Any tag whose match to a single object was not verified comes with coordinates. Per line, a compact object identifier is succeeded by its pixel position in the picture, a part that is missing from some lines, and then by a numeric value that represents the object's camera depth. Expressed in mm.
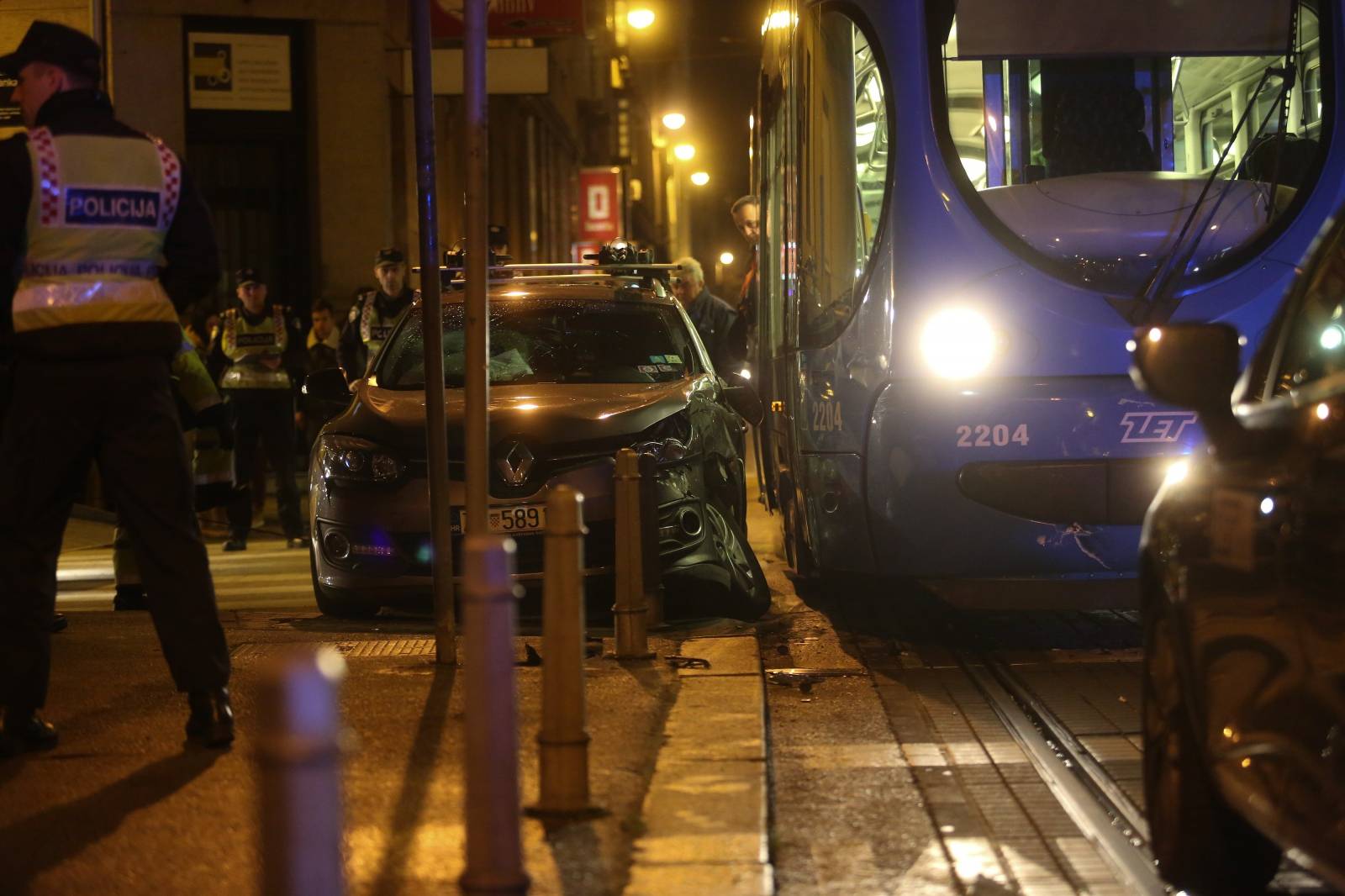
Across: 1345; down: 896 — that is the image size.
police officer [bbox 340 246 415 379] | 27078
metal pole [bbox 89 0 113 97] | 24516
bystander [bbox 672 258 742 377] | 31031
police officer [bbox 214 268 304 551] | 29687
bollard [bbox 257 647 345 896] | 5574
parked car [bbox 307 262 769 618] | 18437
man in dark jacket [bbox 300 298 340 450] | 34375
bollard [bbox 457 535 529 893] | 8008
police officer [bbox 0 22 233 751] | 11422
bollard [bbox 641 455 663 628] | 17109
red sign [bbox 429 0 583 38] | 34375
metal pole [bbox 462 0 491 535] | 13477
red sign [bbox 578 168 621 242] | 83625
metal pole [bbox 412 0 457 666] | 15125
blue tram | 16453
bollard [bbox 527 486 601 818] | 10195
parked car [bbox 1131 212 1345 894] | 7277
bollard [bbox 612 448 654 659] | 16078
